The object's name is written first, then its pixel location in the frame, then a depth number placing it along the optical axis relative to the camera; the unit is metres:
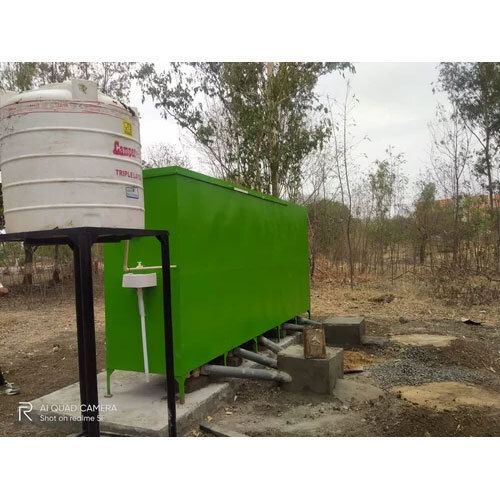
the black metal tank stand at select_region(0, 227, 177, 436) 2.34
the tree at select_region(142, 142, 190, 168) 13.37
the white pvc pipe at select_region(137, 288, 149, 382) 4.03
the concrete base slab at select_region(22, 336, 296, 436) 3.69
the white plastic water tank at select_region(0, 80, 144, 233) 2.39
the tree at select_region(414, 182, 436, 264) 13.23
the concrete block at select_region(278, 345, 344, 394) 4.66
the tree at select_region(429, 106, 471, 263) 11.53
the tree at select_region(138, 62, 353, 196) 11.77
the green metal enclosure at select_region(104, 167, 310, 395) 4.00
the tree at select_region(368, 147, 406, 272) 15.16
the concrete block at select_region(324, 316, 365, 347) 6.93
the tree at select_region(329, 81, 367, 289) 12.85
